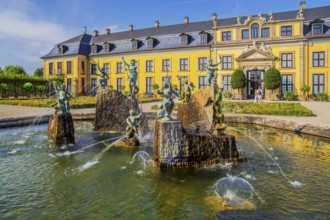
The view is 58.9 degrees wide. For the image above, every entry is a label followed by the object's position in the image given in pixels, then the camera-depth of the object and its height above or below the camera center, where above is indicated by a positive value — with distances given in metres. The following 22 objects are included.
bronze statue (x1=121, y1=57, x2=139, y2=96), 14.25 +1.01
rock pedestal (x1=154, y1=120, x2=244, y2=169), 7.73 -1.31
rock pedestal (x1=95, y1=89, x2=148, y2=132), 13.73 -0.44
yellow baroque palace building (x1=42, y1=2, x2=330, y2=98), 34.44 +6.56
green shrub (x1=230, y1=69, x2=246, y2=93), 35.59 +2.40
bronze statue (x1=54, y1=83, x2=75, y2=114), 10.98 -0.03
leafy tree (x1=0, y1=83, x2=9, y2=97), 36.69 +1.58
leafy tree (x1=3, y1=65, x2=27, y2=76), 61.47 +6.69
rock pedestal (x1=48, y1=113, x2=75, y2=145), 10.76 -1.10
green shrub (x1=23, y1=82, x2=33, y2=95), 38.91 +1.79
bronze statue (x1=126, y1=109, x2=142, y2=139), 10.36 -0.97
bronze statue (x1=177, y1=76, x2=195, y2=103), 14.02 +0.36
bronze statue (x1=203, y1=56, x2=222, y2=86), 13.77 +1.25
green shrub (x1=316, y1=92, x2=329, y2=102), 32.62 +0.18
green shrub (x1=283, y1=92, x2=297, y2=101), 32.84 +0.32
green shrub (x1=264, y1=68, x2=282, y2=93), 33.72 +2.29
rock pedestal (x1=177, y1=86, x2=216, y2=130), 12.24 -0.47
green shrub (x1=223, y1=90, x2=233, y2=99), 33.75 +0.49
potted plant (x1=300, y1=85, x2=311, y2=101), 33.50 +1.00
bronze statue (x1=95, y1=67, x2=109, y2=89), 14.48 +1.00
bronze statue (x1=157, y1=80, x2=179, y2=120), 7.84 -0.09
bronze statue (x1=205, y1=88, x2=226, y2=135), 8.56 -0.50
